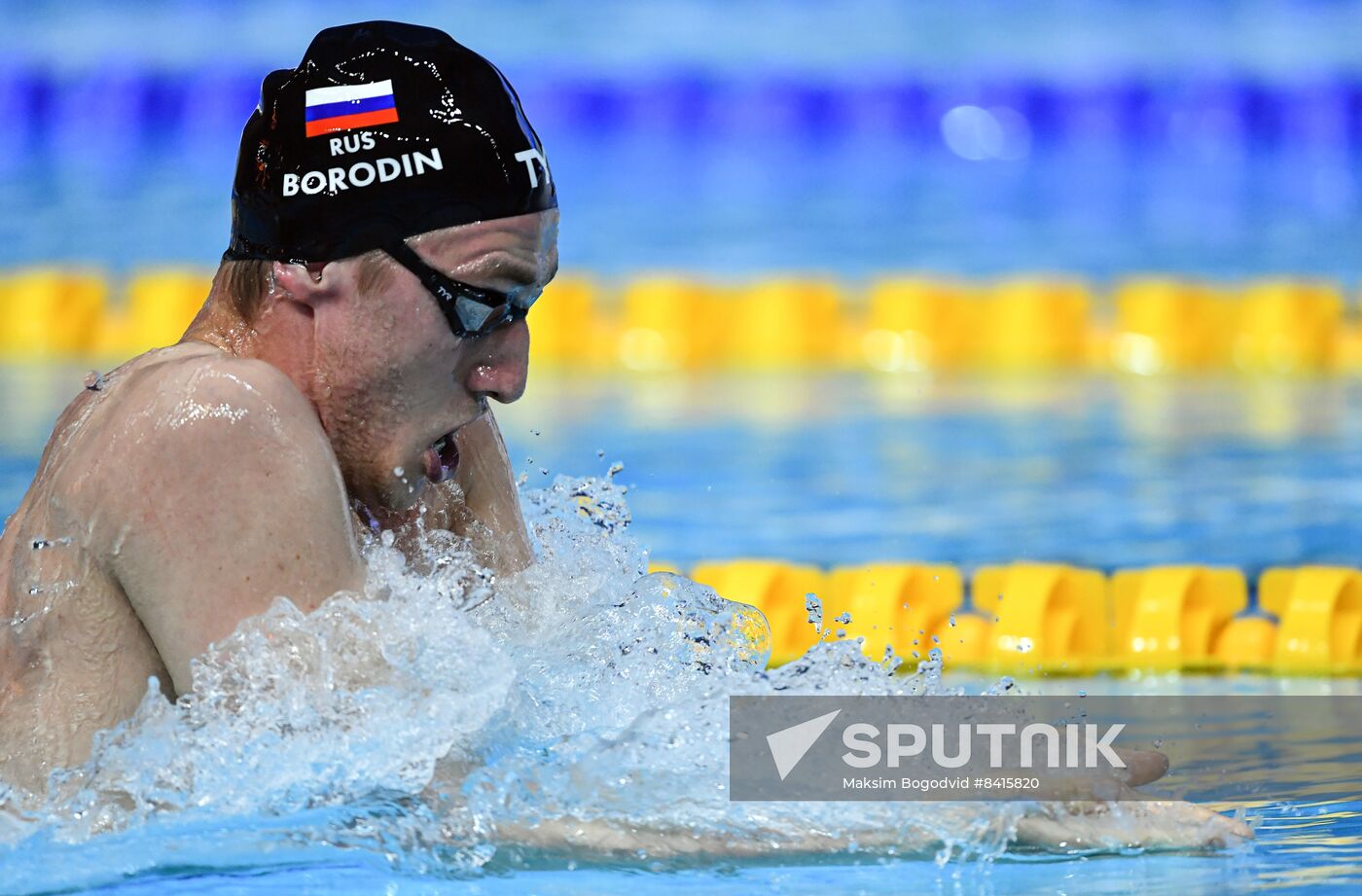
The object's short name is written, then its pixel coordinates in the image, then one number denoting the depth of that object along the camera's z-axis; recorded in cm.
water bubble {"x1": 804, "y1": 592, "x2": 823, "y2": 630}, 1013
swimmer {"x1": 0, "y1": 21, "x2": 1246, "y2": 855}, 980
